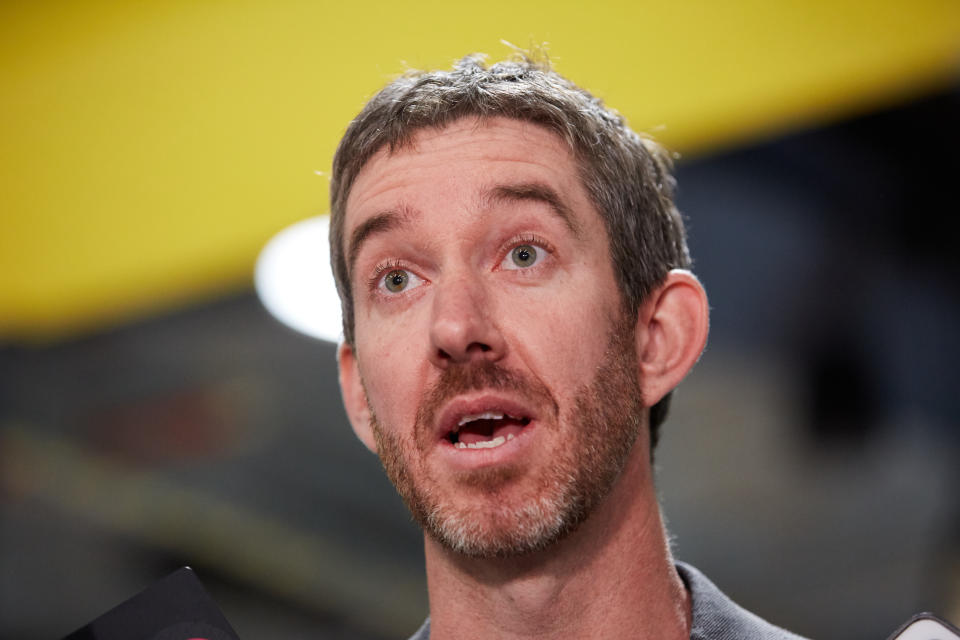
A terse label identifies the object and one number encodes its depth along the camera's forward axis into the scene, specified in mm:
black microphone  2434
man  2452
